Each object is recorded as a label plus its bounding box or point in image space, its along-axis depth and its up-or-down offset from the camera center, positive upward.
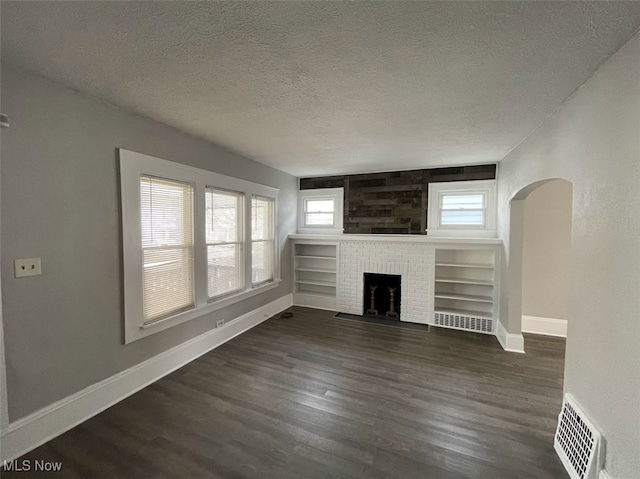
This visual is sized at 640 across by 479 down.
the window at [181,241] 2.37 -0.13
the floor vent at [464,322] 3.93 -1.40
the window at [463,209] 4.14 +0.35
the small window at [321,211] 5.04 +0.39
